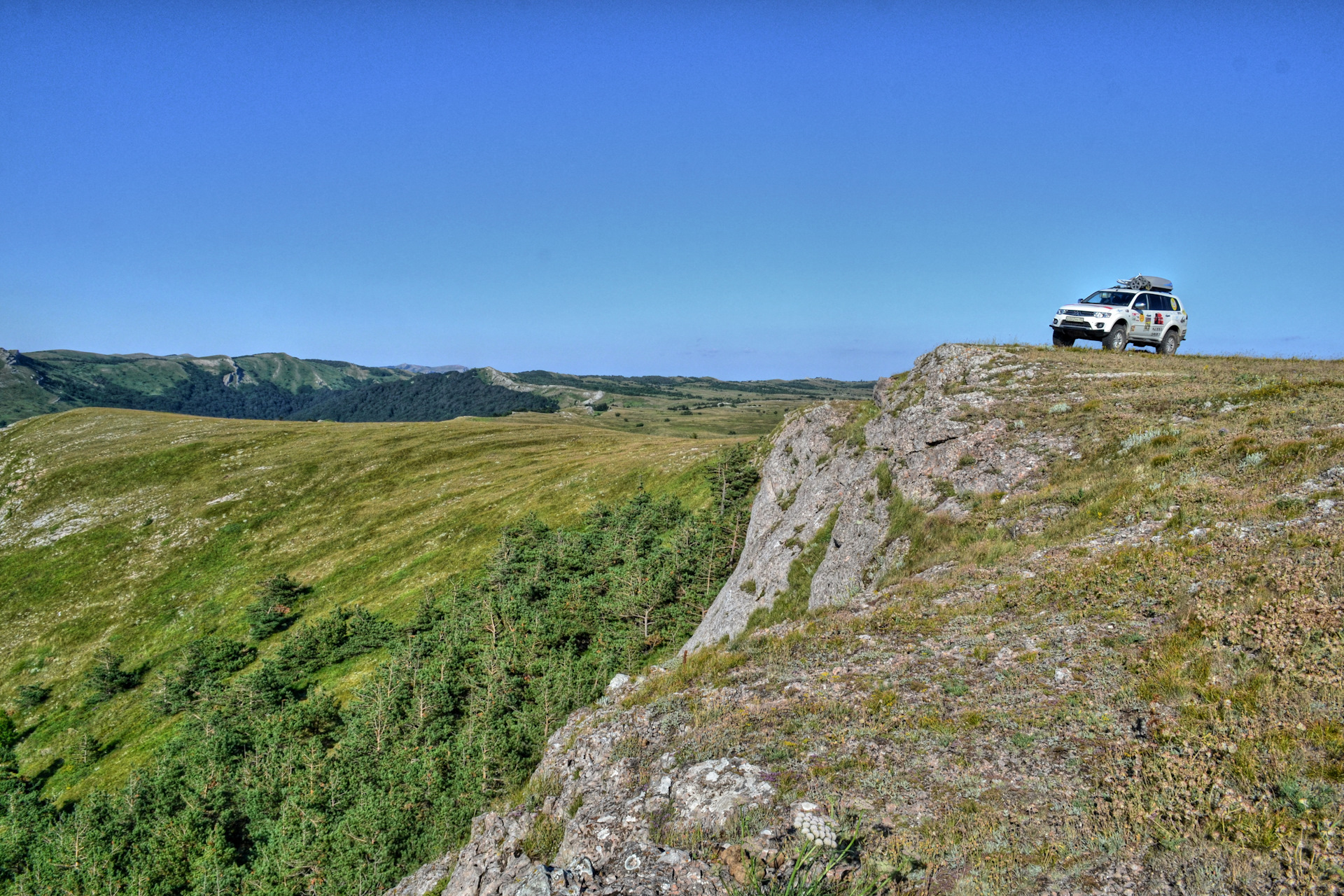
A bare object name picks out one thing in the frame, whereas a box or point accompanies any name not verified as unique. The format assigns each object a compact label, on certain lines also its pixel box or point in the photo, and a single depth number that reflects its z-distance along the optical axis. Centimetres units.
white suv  3512
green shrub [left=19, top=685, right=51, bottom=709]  5612
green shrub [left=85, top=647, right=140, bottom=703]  5472
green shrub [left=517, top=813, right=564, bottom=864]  1129
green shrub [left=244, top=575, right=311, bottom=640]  5956
